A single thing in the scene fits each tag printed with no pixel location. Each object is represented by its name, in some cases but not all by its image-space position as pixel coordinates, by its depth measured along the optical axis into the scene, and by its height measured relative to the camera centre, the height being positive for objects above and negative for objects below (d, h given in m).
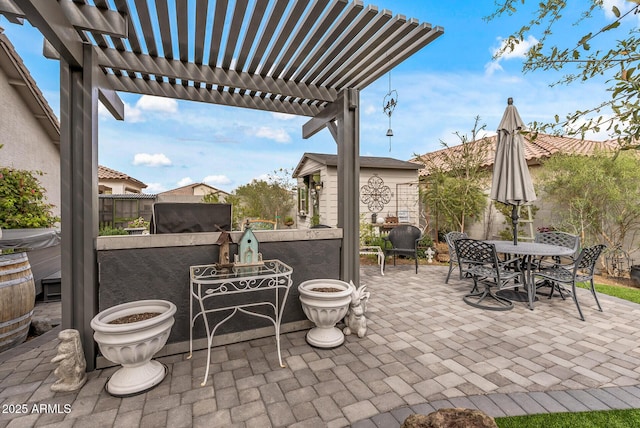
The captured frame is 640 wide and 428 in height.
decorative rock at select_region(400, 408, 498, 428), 1.14 -0.85
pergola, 2.16 +1.60
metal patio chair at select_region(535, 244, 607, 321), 3.45 -0.78
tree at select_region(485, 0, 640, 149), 1.01 +0.68
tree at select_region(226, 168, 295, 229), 12.43 +0.94
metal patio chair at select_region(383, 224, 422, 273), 6.14 -0.52
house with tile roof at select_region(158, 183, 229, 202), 21.28 +2.50
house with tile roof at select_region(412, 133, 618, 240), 7.09 +1.34
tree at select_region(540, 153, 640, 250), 5.75 +0.39
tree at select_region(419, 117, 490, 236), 7.73 +0.87
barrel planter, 2.68 -0.78
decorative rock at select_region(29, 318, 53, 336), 3.29 -1.27
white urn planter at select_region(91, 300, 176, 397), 2.00 -0.95
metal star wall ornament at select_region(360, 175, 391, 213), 8.83 +0.68
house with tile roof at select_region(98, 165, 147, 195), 12.65 +1.81
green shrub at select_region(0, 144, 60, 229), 3.92 +0.25
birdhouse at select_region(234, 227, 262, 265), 2.71 -0.32
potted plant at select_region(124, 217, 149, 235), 6.74 -0.22
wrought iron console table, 2.38 -0.61
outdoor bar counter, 2.48 -0.50
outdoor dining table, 3.70 -0.51
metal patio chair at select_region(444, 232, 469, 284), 5.00 -0.49
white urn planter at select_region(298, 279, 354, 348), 2.71 -0.94
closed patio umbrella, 4.15 +0.71
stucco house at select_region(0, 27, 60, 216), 4.87 +2.03
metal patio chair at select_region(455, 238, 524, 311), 3.71 -0.80
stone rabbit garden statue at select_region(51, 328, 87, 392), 2.09 -1.10
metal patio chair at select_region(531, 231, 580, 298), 4.35 -0.49
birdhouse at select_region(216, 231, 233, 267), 2.67 -0.30
